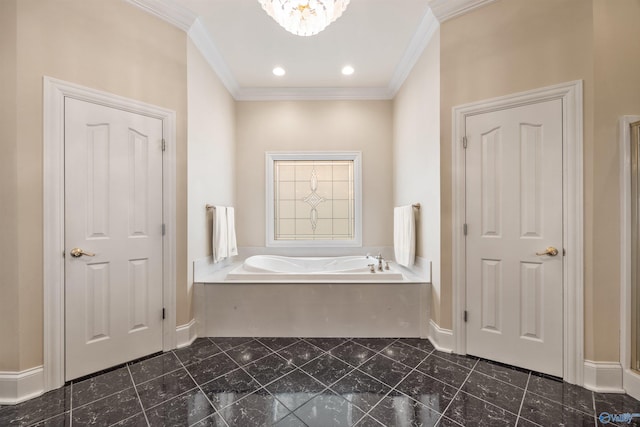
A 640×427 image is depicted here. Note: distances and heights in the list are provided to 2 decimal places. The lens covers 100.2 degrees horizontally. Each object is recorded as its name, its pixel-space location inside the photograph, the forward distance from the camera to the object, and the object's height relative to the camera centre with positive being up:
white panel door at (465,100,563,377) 1.82 -0.16
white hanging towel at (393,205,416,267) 2.71 -0.24
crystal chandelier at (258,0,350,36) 1.64 +1.26
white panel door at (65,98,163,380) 1.79 -0.17
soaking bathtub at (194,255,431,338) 2.42 -0.86
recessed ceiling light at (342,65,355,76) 2.99 +1.63
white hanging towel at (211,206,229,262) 2.71 -0.22
